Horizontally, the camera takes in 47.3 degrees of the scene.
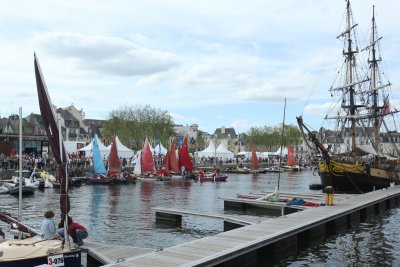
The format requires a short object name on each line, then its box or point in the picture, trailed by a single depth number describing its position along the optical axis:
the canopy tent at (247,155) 128.49
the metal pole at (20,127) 19.11
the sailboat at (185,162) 70.46
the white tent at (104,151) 73.94
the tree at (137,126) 112.62
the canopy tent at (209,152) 107.77
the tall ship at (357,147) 49.72
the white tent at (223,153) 108.72
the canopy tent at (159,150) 86.79
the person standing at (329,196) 30.70
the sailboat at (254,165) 96.88
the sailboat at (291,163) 113.19
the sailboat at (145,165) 67.08
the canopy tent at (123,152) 77.56
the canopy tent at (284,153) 130.29
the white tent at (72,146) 80.06
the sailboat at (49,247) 13.95
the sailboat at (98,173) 57.78
